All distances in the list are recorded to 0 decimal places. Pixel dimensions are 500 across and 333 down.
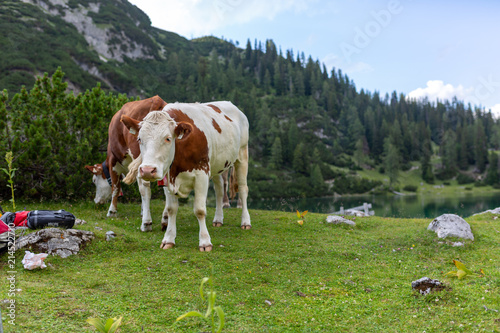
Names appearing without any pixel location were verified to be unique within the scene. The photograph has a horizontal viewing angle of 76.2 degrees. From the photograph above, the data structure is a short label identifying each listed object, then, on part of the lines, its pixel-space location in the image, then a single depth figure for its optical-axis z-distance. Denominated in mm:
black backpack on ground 6723
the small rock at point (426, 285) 4680
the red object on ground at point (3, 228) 5191
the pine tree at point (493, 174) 114350
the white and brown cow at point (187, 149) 5652
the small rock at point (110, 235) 6821
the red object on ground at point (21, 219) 6879
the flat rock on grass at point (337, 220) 10191
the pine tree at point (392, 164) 123100
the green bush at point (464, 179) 121188
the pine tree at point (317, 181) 105188
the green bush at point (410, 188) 113775
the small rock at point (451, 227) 8109
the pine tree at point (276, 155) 126062
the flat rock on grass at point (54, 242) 5719
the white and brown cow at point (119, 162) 8102
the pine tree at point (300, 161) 125062
